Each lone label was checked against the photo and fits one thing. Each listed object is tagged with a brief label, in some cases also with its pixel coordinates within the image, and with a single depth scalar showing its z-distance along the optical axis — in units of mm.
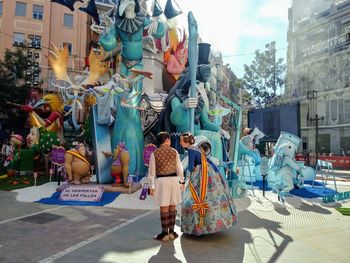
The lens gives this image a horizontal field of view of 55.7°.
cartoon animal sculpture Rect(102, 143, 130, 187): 9125
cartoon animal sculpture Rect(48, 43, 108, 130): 14117
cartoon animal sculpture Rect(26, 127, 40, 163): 13016
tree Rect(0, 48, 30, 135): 21500
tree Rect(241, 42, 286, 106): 37375
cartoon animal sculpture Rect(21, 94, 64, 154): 12648
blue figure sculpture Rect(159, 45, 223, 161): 9602
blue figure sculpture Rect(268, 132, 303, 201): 8961
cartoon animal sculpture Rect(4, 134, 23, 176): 11921
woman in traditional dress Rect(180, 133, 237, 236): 5051
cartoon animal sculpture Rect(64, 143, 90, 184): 8966
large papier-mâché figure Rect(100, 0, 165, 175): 10750
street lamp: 21355
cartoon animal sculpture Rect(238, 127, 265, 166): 12130
